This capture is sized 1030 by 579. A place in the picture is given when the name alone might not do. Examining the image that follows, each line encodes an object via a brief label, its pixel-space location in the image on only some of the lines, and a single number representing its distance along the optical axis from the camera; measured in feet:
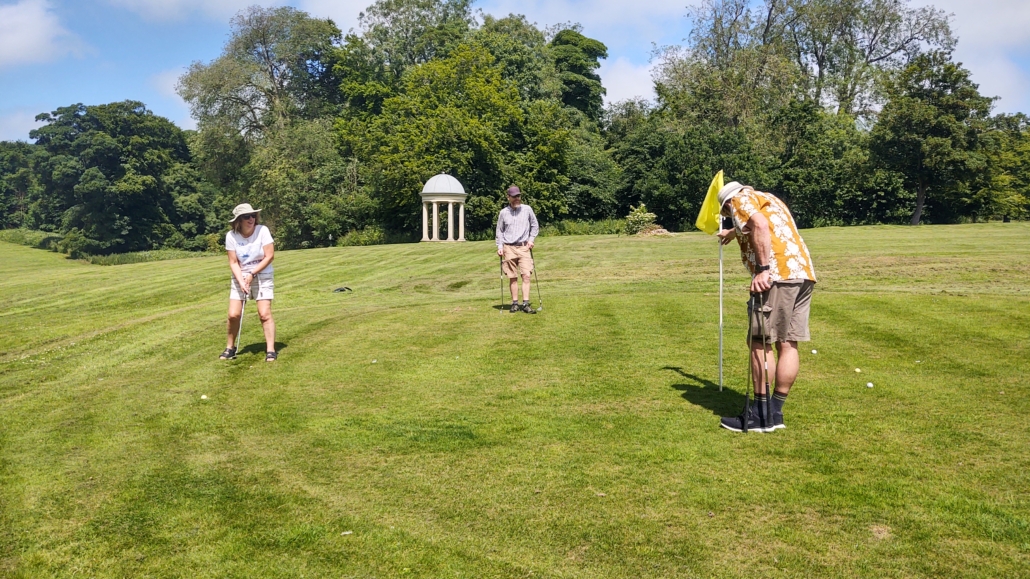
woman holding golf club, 33.42
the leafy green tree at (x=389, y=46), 217.56
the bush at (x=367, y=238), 167.73
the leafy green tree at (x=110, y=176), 233.35
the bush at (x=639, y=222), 129.95
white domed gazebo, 148.05
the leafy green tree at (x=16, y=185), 334.03
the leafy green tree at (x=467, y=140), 161.68
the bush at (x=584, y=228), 154.51
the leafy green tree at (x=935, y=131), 149.89
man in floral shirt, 20.81
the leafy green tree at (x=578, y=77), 230.60
